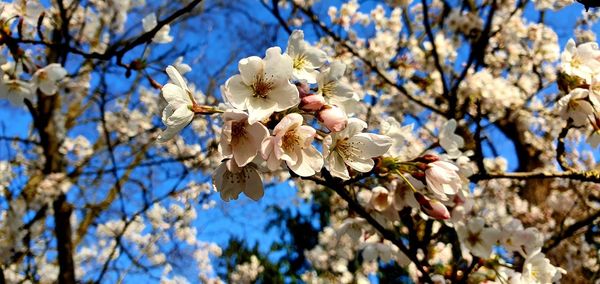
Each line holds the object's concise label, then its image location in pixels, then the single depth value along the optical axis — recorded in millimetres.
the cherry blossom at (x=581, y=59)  225
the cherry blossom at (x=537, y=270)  243
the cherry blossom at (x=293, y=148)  145
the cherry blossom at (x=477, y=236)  274
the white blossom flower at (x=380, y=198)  241
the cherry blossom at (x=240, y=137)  145
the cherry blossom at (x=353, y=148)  167
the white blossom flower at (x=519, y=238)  263
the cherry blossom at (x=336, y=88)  182
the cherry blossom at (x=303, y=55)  181
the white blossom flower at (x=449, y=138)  245
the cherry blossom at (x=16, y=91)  299
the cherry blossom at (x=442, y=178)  185
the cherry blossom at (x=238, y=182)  165
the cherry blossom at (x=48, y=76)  325
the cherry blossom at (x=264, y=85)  155
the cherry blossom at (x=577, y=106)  219
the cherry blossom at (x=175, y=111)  150
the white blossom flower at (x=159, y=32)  322
